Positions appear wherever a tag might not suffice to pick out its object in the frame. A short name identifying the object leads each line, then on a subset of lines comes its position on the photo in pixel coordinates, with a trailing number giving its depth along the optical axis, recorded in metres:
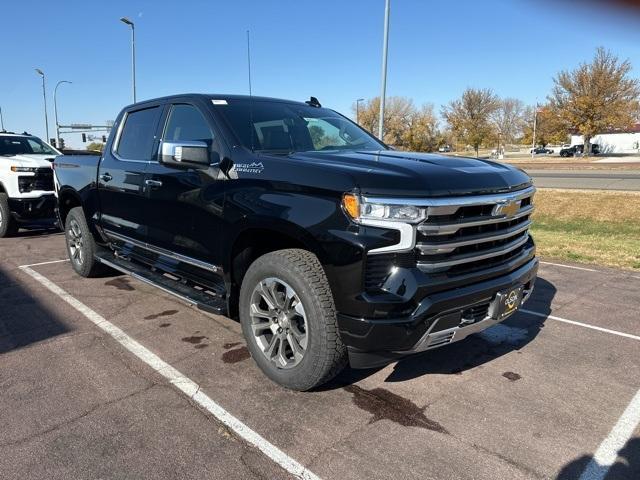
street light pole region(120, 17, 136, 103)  24.22
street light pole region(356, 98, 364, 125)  64.41
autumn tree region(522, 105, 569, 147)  51.66
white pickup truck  8.84
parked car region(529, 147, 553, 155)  79.11
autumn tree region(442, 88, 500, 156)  62.34
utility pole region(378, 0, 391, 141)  14.05
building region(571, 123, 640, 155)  80.25
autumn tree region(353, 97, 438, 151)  55.31
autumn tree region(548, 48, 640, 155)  48.16
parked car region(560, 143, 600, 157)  65.69
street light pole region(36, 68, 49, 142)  46.66
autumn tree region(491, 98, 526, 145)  93.12
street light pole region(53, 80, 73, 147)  48.11
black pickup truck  2.77
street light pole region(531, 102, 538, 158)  73.13
